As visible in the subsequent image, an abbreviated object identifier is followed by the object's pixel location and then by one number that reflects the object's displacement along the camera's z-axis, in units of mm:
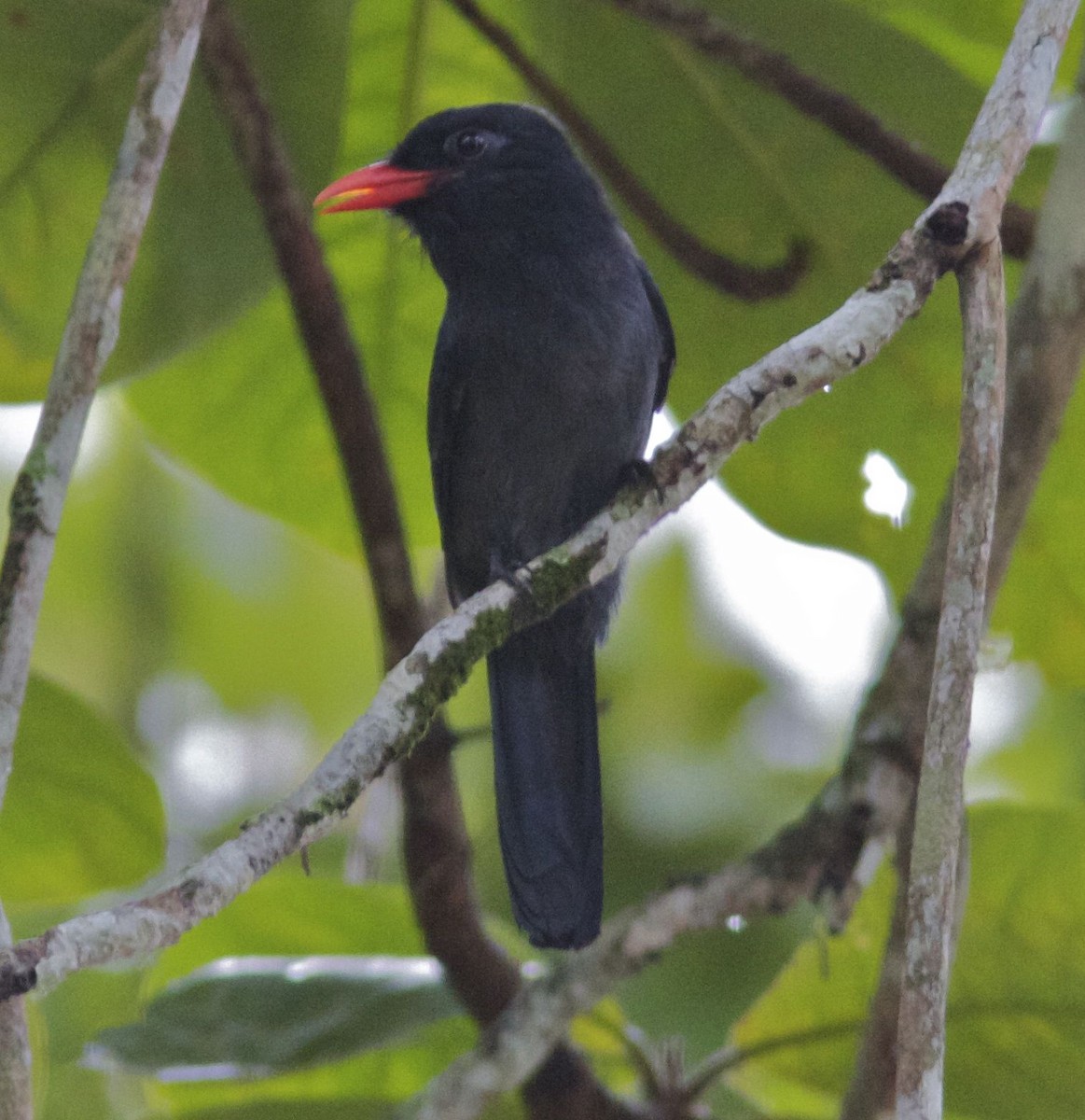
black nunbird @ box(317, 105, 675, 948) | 6437
